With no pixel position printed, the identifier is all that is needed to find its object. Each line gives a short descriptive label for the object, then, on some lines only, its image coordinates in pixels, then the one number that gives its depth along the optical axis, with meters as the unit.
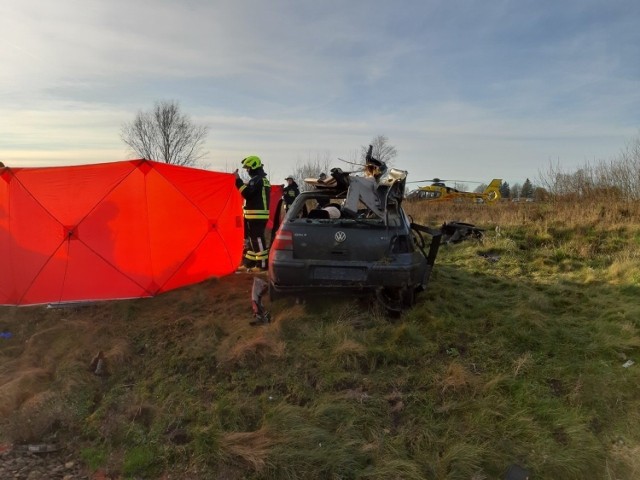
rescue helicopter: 32.78
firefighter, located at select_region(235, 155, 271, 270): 7.50
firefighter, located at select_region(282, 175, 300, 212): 11.75
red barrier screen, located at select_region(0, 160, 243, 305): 5.87
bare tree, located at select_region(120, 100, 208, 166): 42.94
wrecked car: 4.82
